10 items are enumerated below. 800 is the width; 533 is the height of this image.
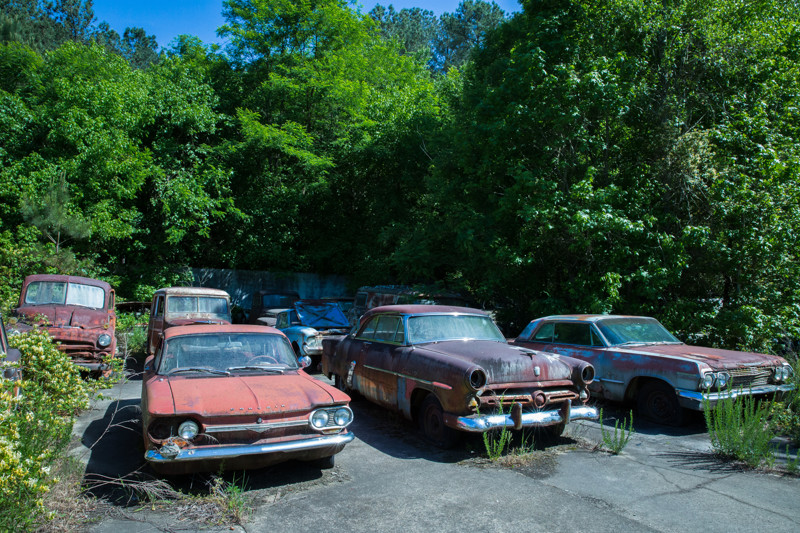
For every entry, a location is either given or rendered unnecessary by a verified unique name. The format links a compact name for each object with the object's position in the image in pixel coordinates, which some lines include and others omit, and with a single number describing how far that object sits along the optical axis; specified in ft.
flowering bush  10.96
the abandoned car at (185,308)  39.40
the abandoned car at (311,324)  37.45
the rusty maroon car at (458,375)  18.83
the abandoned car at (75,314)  31.50
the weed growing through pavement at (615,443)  19.79
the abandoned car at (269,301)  56.29
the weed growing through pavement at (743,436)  18.19
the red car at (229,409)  14.82
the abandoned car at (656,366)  22.65
